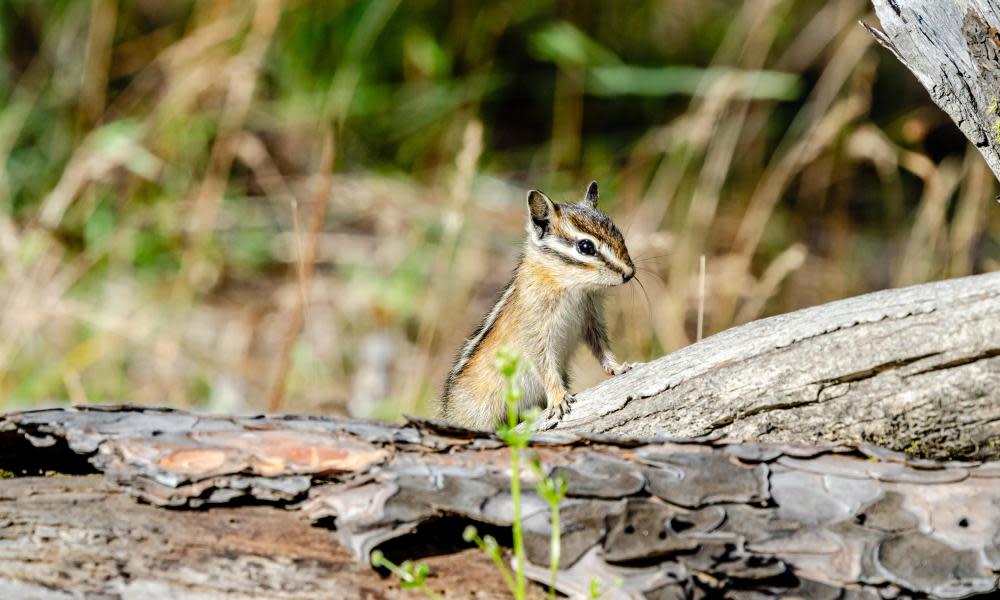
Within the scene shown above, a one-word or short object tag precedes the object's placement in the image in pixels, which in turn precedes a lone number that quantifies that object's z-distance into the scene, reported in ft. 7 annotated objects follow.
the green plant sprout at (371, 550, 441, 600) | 13.89
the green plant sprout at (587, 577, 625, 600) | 13.99
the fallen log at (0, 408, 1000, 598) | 15.38
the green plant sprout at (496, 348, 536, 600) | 13.56
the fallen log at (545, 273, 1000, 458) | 16.75
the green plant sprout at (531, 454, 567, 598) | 13.35
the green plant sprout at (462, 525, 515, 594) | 13.85
